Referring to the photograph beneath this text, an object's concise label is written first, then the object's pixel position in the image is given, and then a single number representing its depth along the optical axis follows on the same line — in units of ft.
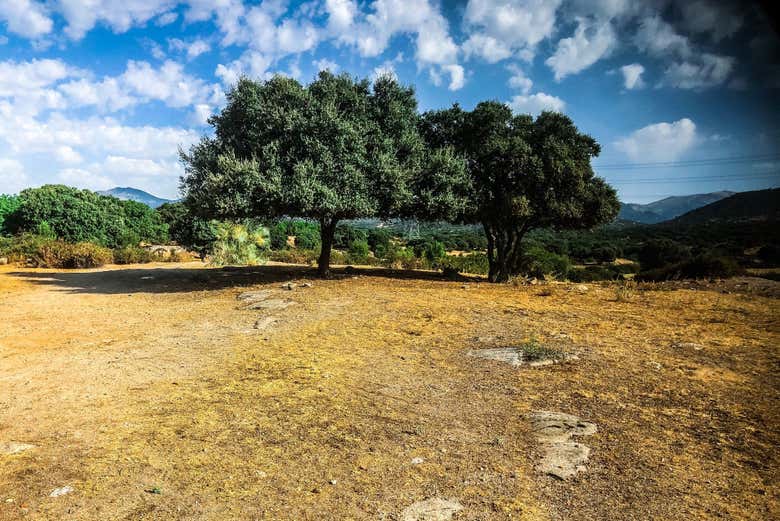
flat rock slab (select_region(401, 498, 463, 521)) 10.37
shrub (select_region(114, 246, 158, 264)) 72.64
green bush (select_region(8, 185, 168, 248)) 88.43
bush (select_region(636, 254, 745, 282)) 46.19
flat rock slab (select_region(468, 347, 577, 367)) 21.11
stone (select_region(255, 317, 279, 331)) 29.58
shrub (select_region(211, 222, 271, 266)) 75.72
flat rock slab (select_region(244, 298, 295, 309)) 35.42
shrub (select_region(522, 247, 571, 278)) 71.26
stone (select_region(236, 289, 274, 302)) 38.93
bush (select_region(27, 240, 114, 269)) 63.16
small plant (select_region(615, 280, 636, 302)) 36.21
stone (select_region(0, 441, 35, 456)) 13.64
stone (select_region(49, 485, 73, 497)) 11.46
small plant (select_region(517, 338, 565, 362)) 21.40
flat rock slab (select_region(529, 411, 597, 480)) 12.36
